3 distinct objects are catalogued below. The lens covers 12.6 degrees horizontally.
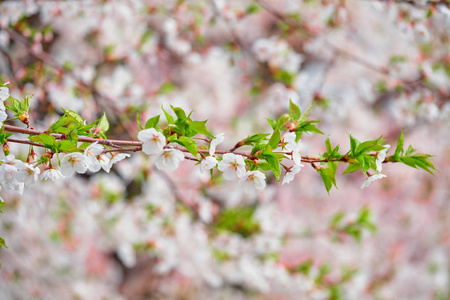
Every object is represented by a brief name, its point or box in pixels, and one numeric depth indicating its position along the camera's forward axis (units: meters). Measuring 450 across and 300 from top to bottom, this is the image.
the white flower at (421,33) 2.54
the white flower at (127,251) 3.74
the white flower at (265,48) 3.47
